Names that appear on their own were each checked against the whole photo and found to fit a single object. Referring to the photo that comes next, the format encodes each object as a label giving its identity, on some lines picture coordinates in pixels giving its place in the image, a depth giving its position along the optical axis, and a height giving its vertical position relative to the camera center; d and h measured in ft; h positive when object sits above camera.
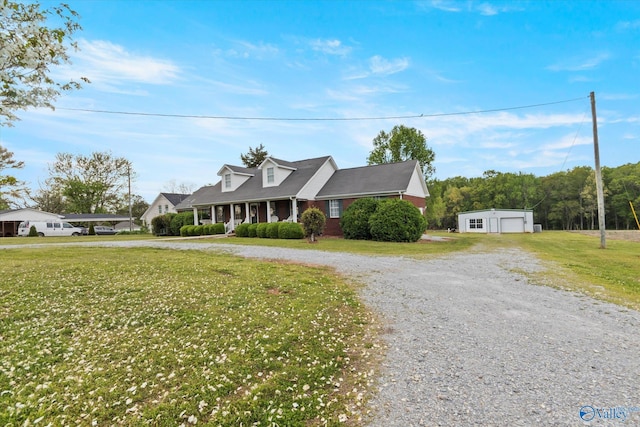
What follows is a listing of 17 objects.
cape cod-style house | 75.10 +6.96
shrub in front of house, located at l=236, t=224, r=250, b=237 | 74.28 -2.23
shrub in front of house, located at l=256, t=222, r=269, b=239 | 69.92 -2.23
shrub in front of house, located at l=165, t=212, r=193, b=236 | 94.22 +0.18
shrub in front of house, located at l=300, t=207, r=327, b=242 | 59.93 -0.55
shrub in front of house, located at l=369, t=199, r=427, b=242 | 61.62 -1.16
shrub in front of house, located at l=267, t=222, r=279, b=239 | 68.08 -2.25
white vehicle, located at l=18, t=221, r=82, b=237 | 110.32 -0.56
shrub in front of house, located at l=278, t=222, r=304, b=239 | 65.77 -2.49
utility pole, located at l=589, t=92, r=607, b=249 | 54.19 +6.47
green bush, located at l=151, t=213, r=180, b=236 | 95.86 -0.56
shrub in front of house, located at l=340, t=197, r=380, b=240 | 65.31 -0.31
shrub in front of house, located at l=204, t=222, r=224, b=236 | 81.76 -1.92
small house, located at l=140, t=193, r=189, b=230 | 146.51 +8.40
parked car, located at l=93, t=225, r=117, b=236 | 132.56 -2.27
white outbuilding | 125.08 -3.74
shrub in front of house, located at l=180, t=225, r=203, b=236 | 83.71 -2.08
